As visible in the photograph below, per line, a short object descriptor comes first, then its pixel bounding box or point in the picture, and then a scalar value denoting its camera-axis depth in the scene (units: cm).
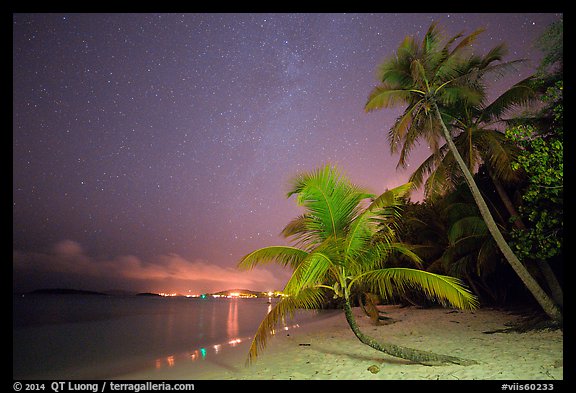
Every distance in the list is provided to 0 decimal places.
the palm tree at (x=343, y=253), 646
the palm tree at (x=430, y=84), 1059
